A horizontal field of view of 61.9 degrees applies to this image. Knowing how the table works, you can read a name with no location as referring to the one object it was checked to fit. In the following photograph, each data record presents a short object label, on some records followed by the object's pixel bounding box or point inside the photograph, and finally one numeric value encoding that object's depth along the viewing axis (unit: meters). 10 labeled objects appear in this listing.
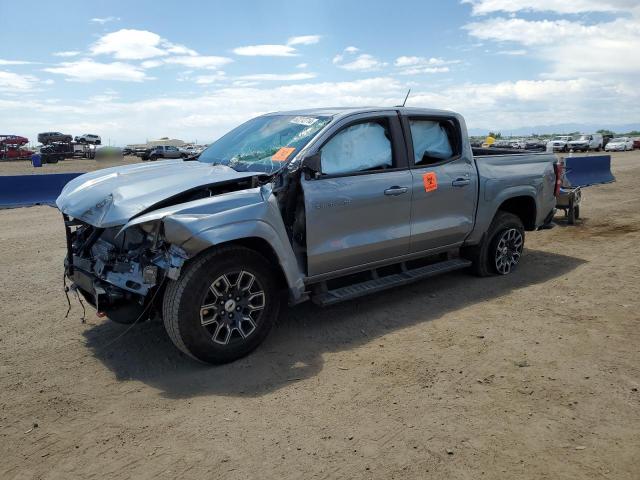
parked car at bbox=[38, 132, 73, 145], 46.32
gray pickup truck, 3.96
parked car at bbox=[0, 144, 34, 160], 43.66
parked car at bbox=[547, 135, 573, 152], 43.84
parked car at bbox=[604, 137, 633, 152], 44.56
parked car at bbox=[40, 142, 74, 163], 41.19
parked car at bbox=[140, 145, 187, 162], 44.59
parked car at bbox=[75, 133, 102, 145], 50.53
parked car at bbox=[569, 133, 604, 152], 43.75
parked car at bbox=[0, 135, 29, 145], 43.84
